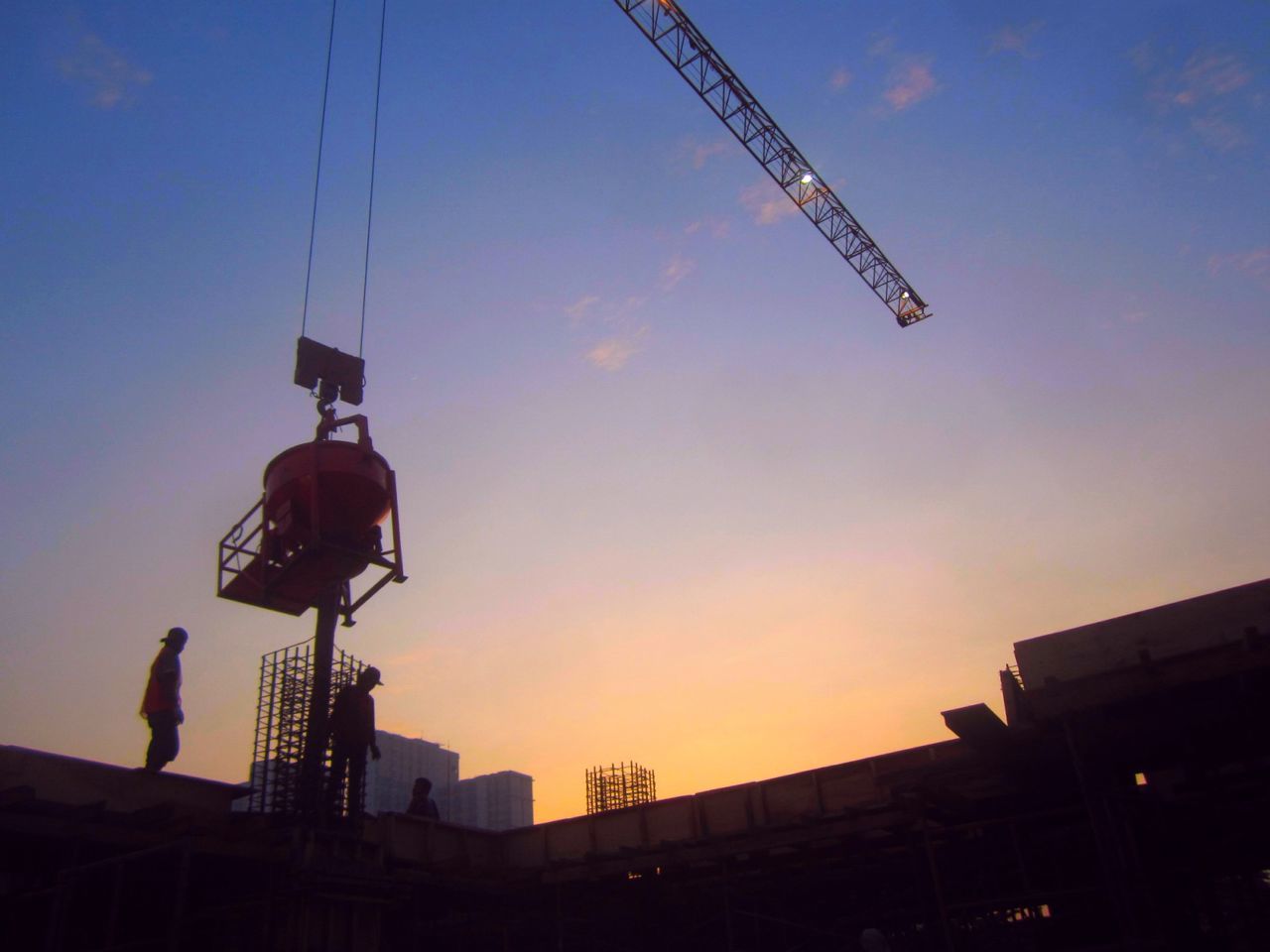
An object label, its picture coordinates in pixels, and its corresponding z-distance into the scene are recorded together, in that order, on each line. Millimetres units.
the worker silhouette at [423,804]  18781
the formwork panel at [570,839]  18984
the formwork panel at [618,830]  18312
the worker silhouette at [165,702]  14109
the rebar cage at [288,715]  18594
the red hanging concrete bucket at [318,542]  16203
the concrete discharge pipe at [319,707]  15852
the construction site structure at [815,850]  11898
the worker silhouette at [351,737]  15234
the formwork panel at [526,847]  19500
